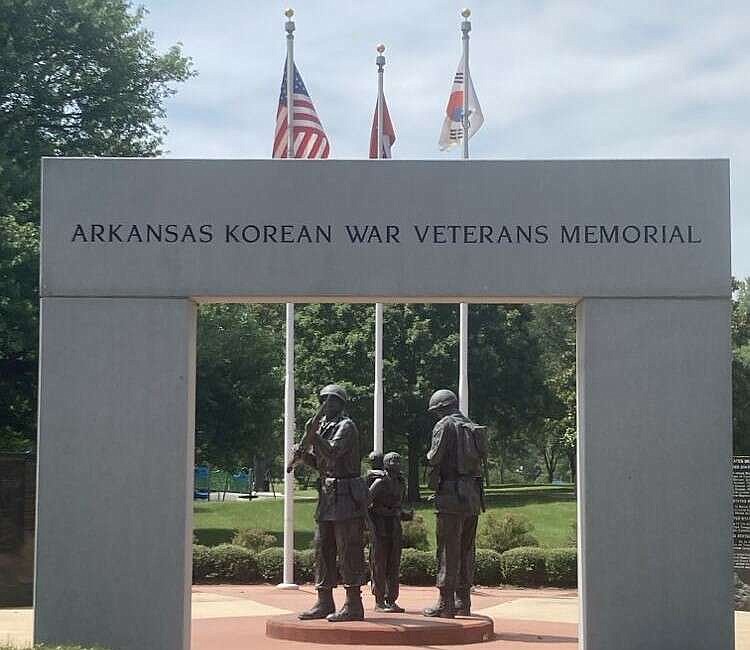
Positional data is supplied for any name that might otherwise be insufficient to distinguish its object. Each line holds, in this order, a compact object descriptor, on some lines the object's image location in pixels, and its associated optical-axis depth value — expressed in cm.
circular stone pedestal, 1252
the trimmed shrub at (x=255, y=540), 2309
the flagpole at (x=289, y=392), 1948
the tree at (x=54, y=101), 2458
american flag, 1936
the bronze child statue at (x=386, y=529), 1437
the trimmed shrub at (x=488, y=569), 2114
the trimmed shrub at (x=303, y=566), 2153
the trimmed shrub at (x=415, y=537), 2241
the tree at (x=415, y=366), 4156
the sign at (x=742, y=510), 1839
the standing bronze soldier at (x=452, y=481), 1340
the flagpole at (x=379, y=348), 2014
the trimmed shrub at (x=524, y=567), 2117
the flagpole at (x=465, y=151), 1958
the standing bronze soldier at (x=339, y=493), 1279
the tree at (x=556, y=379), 4541
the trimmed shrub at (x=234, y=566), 2186
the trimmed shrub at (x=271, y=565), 2166
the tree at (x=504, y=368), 4375
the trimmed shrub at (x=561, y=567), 2102
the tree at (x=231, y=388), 2872
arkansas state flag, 2034
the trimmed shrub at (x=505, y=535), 2272
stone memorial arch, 1036
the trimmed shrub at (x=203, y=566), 2181
